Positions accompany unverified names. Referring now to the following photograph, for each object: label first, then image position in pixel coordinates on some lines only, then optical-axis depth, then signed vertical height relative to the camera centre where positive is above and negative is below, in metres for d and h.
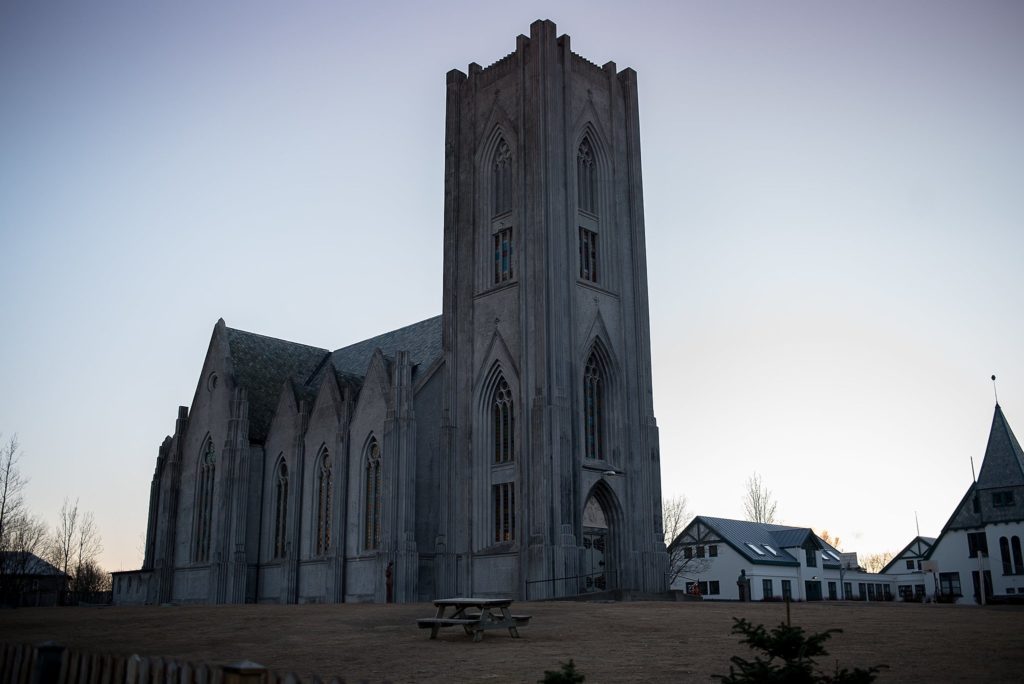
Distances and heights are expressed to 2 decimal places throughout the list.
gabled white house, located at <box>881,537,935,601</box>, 86.44 -0.25
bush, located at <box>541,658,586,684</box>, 7.59 -0.87
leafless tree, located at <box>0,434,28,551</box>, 47.94 +2.55
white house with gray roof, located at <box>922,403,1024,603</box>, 65.75 +2.25
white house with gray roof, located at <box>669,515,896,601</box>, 74.81 +0.36
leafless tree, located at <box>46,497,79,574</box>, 68.42 +1.02
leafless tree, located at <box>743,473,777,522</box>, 103.19 +6.13
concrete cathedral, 38.44 +6.71
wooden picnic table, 18.83 -1.04
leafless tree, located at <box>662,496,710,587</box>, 75.88 +0.36
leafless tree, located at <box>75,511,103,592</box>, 73.88 -0.02
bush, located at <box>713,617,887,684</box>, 7.46 -0.77
